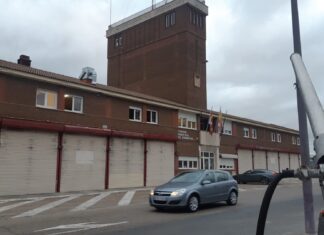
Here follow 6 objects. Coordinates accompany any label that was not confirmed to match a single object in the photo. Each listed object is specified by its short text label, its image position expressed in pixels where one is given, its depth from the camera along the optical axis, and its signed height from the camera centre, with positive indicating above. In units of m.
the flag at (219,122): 41.19 +5.69
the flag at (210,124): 39.90 +5.36
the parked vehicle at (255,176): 38.47 +0.51
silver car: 15.42 -0.34
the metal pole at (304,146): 6.20 +0.53
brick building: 24.50 +4.40
